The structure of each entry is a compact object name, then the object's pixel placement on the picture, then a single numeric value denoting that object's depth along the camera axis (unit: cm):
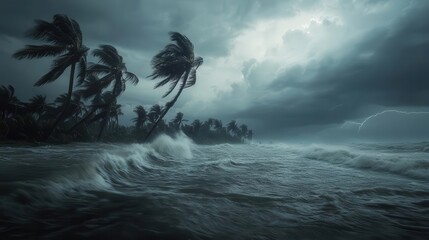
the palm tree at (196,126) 7412
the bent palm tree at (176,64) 2142
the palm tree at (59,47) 1572
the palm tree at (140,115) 4709
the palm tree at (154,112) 5337
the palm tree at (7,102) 3294
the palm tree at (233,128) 10688
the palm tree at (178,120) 6541
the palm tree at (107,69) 2138
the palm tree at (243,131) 11475
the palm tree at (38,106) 3674
